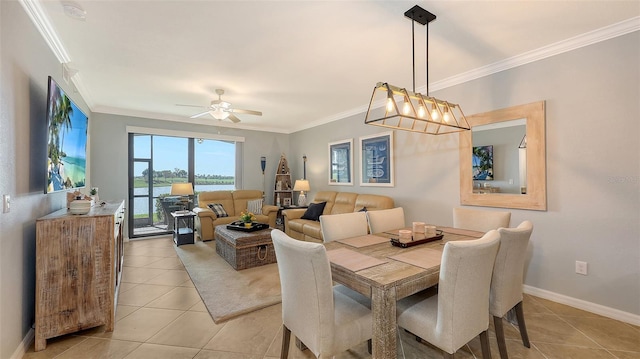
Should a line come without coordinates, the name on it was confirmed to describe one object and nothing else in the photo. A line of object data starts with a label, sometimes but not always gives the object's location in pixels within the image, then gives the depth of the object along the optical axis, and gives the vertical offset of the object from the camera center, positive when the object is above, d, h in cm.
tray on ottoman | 412 -72
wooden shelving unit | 671 -11
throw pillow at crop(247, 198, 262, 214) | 582 -55
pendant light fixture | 191 +61
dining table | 137 -52
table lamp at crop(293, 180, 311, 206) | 609 -15
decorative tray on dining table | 200 -47
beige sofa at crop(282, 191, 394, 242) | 432 -49
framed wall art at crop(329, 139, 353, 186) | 524 +36
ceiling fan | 382 +102
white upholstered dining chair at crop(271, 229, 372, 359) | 138 -69
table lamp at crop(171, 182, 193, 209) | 524 -15
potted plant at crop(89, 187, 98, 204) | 321 -16
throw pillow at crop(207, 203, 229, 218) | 539 -58
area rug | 257 -119
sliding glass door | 551 +17
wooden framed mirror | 274 +17
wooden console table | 198 -70
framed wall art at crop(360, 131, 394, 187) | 443 +34
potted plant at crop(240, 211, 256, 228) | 419 -60
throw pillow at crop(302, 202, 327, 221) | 498 -57
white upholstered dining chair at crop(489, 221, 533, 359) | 171 -61
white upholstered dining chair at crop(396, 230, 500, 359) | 137 -64
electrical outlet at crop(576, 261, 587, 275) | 251 -84
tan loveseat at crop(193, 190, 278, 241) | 515 -59
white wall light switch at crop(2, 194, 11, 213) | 165 -13
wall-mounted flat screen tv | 214 +38
